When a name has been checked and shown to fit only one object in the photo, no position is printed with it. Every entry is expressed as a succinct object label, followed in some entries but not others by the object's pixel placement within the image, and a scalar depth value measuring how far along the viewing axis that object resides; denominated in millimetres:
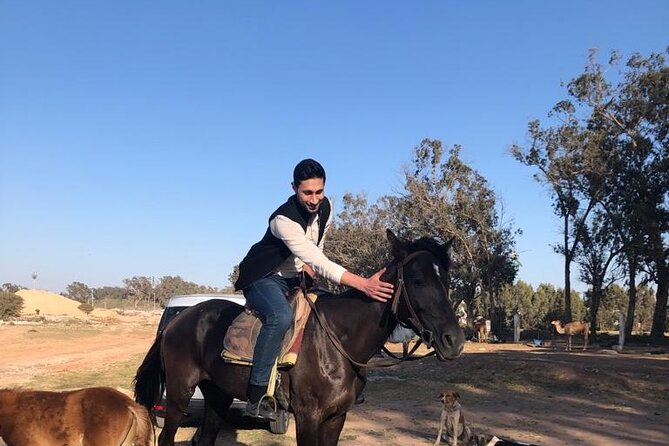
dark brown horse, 3873
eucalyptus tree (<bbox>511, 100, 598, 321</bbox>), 33688
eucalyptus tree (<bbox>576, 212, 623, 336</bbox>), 33938
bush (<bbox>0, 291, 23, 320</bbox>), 51469
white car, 8266
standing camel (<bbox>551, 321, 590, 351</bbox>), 25094
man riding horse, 4121
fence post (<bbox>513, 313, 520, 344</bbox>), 31809
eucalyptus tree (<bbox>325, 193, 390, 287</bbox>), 49625
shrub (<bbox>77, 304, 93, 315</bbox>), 68125
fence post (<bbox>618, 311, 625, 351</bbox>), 23817
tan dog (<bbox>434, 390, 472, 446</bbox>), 7641
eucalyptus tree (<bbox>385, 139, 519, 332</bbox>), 38438
